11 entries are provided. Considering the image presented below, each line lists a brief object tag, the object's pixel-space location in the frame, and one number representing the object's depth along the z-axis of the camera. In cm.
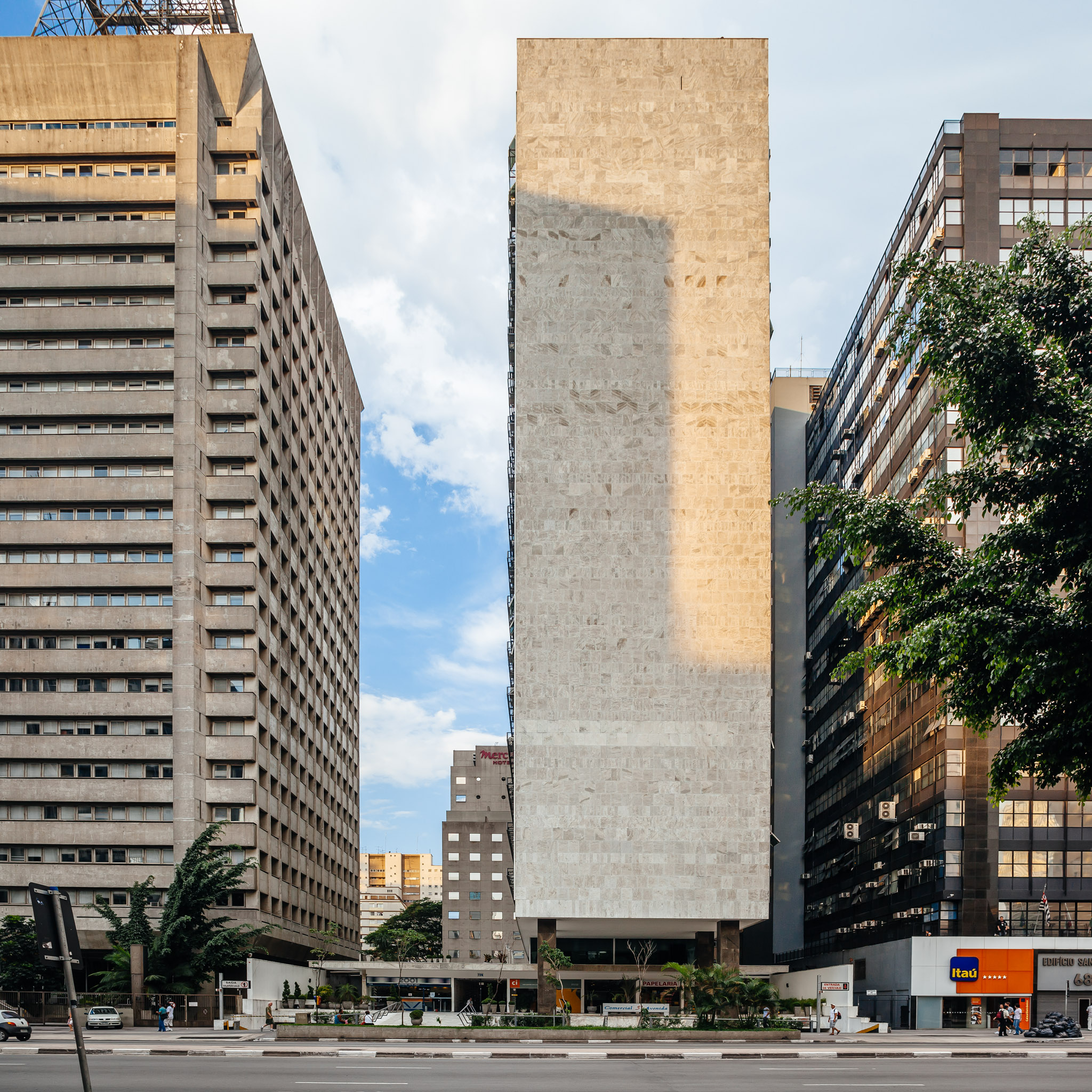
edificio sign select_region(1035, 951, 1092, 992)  6725
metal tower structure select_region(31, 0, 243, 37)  9106
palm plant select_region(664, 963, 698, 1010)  5300
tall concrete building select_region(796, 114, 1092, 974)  6881
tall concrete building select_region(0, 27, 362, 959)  7981
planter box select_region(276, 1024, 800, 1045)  4694
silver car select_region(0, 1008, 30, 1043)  4588
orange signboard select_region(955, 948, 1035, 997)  6731
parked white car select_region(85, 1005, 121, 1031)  5466
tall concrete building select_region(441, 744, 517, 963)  15788
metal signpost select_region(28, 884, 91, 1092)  1212
